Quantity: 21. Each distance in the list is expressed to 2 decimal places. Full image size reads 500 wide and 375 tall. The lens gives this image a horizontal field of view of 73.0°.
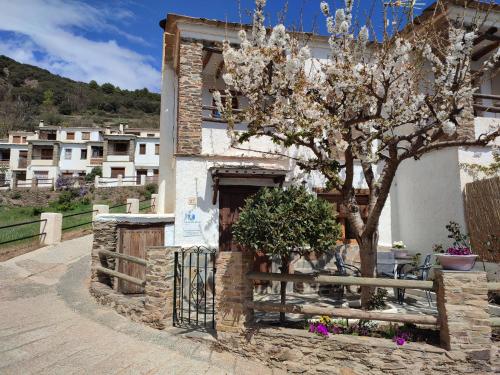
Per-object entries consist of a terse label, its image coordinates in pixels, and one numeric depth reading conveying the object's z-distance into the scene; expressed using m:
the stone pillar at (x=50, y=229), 12.77
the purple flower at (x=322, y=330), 4.94
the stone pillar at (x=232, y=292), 5.31
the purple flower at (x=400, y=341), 4.65
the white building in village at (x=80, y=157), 39.88
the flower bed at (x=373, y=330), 4.86
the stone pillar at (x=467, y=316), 4.43
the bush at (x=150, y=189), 31.96
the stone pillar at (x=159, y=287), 5.92
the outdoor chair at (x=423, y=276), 6.71
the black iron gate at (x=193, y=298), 6.06
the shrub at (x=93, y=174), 36.72
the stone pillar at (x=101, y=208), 14.09
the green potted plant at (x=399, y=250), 8.55
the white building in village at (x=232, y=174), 8.75
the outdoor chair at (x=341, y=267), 7.48
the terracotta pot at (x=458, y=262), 4.59
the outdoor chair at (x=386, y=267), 7.81
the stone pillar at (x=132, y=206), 16.61
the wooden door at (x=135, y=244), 8.63
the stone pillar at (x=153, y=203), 16.85
